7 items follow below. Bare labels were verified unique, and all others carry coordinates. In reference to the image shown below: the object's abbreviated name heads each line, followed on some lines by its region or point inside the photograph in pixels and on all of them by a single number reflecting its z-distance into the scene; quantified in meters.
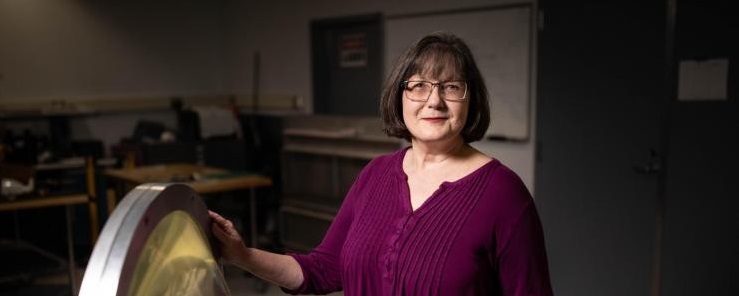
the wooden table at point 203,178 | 3.47
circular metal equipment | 0.61
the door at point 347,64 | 4.52
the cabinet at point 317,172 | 4.13
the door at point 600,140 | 2.69
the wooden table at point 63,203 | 3.06
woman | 1.07
